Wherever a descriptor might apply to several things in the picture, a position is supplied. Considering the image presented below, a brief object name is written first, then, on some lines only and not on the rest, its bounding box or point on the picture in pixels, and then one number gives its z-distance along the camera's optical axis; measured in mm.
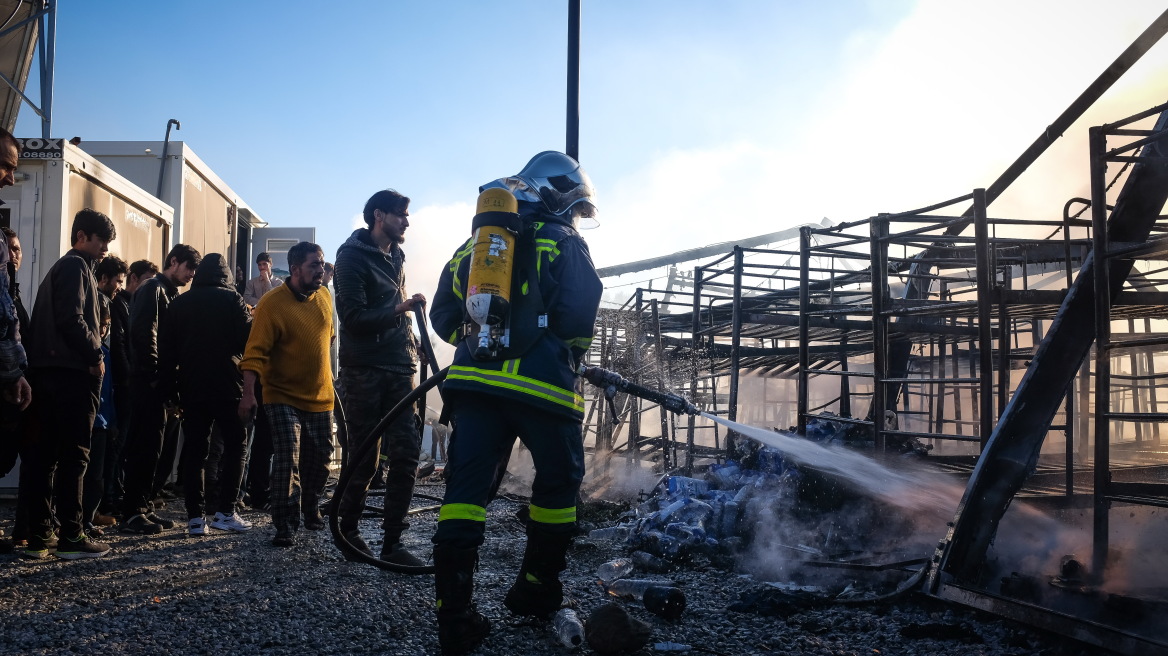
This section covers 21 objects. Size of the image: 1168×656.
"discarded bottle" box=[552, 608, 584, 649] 3047
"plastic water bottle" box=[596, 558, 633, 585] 4438
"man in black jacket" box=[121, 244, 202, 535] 5406
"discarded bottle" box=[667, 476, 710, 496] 6504
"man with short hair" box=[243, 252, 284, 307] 8523
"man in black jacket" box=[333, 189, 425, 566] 4496
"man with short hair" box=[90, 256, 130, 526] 5371
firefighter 2980
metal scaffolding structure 3691
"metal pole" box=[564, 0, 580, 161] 5242
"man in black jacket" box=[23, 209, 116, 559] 4254
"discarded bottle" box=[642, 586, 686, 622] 3521
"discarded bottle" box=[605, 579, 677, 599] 3818
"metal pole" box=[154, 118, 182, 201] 8133
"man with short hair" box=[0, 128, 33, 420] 3574
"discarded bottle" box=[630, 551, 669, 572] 4665
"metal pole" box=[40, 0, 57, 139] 8578
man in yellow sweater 4961
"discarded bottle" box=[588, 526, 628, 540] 5629
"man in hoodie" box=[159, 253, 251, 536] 5270
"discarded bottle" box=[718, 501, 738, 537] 5438
